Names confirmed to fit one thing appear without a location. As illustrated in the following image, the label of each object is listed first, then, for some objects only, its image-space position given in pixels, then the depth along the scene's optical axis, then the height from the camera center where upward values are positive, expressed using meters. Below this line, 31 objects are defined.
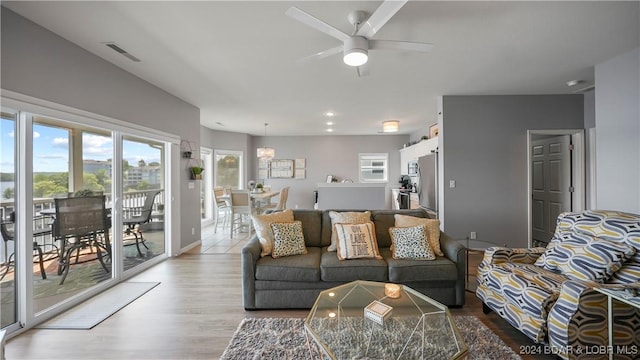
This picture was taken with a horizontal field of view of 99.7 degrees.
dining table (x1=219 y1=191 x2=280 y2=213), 5.87 -0.37
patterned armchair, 1.63 -0.74
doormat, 2.31 -1.21
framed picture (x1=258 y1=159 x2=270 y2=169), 8.22 +0.52
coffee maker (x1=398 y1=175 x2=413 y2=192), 6.71 -0.07
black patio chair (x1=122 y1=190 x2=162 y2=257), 3.44 -0.46
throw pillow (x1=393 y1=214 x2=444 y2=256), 2.71 -0.47
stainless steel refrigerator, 4.56 -0.03
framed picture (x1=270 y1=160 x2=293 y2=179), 8.16 +0.36
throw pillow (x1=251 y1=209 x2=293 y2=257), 2.73 -0.48
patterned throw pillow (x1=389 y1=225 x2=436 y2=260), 2.57 -0.62
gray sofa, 2.46 -0.88
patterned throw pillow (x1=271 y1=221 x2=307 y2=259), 2.71 -0.61
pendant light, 6.80 +0.71
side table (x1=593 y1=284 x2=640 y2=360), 1.47 -0.67
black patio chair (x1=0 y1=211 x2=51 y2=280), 2.16 -0.41
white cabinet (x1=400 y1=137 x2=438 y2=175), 5.50 +0.69
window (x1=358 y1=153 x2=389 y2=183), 8.12 +0.41
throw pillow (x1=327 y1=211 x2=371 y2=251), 2.89 -0.42
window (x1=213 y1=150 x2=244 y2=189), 7.38 +0.35
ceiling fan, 1.86 +1.05
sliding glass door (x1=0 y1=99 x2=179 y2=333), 2.20 -0.26
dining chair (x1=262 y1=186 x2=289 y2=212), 6.60 -0.53
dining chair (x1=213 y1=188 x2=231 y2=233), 6.15 -0.48
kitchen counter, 4.87 -0.26
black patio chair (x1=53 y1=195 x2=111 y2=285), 2.65 -0.48
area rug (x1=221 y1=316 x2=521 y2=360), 1.88 -1.21
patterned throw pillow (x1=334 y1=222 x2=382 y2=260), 2.62 -0.61
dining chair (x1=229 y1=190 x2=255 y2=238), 5.65 -0.44
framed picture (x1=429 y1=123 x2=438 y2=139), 5.51 +1.02
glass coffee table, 1.57 -0.93
